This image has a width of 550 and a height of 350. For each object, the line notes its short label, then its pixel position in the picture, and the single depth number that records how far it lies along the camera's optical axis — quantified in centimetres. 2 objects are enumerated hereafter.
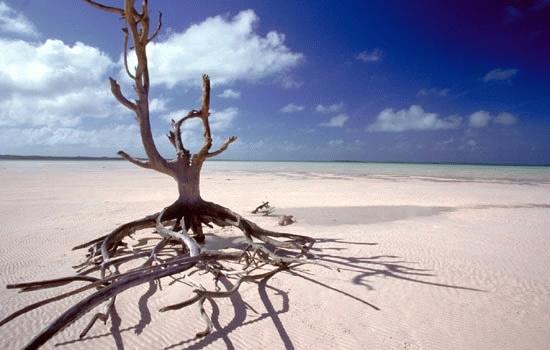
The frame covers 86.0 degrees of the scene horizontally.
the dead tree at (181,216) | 361
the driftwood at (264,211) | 948
